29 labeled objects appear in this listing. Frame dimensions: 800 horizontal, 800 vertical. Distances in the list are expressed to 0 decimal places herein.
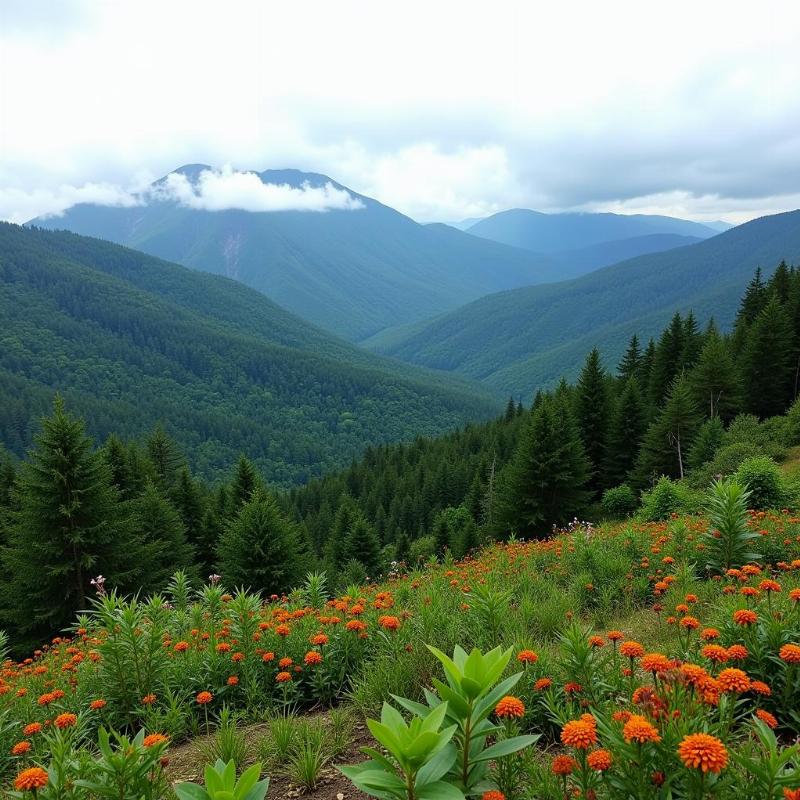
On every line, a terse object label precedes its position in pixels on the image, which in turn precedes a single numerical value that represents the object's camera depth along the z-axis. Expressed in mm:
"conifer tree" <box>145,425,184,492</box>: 36281
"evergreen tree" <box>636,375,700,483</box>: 27969
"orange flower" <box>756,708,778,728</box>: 2107
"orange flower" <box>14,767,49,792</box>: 1936
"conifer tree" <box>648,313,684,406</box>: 41106
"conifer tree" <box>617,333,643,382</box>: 50312
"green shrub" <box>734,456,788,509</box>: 10156
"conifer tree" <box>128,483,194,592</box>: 23000
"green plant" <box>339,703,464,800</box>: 1763
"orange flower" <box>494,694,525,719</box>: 2111
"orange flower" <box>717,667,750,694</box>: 1990
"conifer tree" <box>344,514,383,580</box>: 28516
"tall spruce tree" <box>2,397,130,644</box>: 15516
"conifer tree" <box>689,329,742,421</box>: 31500
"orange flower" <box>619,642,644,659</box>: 2415
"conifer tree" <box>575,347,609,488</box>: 34062
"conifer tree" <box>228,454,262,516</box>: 26750
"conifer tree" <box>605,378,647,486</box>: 32125
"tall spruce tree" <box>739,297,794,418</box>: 33625
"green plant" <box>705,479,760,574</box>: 5605
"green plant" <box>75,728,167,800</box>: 2131
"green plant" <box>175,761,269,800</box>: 1740
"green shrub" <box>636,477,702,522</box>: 11447
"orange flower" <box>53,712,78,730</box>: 2592
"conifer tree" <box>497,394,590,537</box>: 24984
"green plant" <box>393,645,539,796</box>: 2023
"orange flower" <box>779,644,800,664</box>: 2502
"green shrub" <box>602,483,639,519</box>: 24750
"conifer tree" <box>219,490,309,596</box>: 16375
